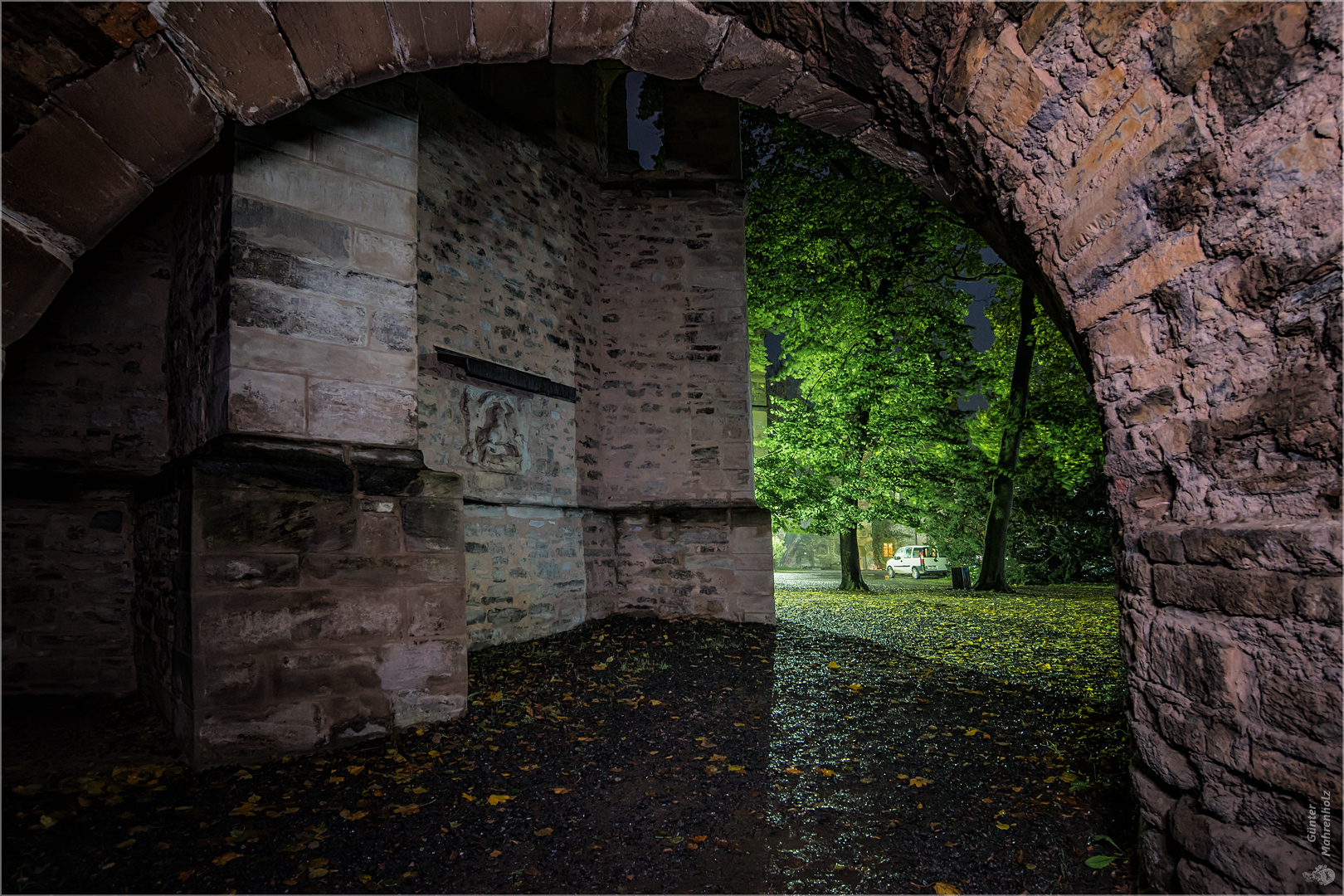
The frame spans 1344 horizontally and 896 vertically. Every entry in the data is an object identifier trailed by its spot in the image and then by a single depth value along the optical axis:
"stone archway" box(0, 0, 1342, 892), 1.48
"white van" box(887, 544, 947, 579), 21.88
